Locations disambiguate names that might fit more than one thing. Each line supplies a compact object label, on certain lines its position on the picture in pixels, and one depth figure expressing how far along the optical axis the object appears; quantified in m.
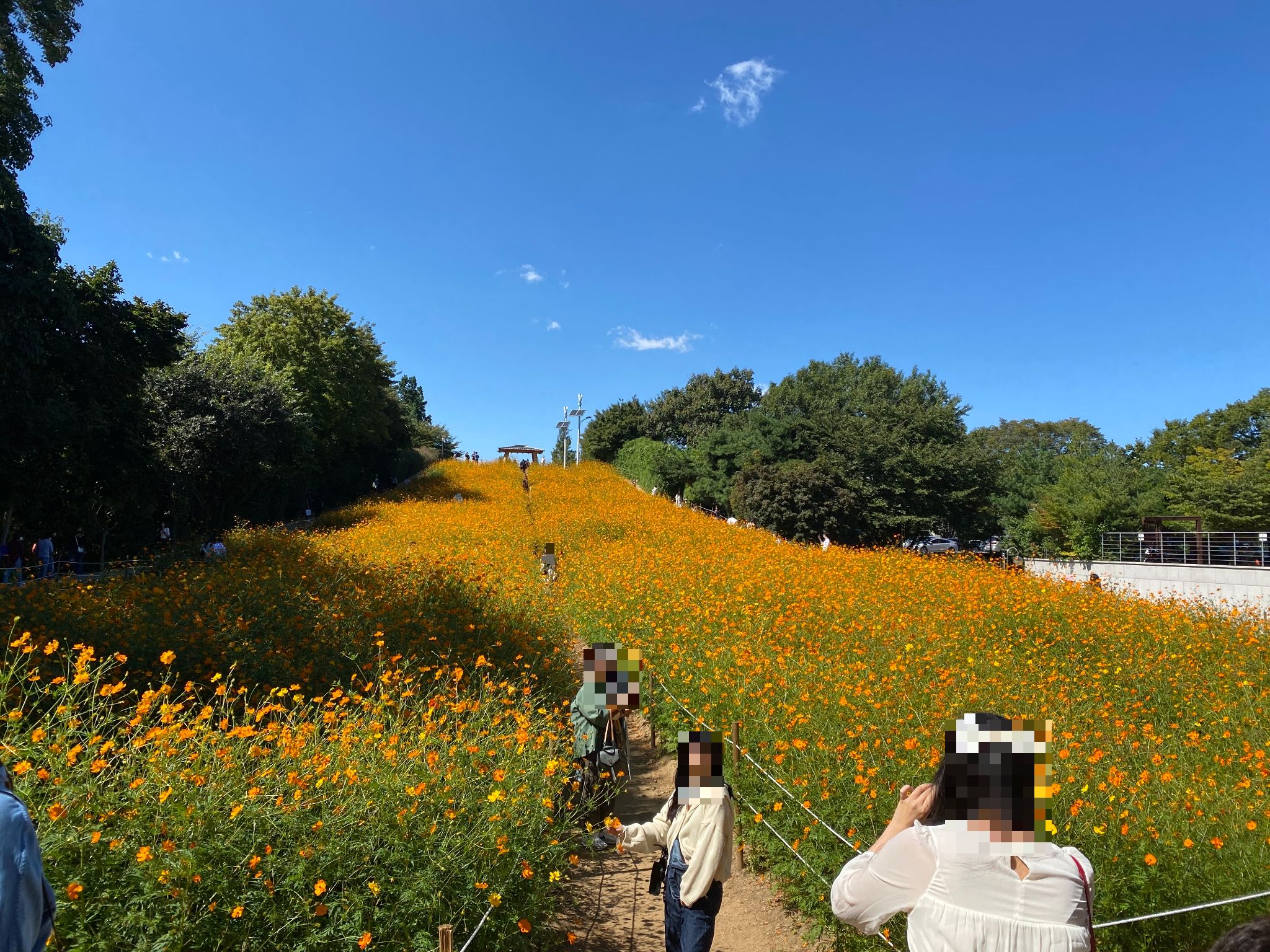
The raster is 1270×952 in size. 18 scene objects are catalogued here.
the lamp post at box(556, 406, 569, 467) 56.23
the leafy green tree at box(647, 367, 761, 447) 54.59
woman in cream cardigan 2.71
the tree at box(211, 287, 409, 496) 27.34
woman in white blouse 1.43
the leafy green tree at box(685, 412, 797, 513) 28.83
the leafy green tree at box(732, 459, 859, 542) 24.89
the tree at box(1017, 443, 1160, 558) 25.31
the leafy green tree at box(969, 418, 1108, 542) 31.09
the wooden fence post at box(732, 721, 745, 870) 4.45
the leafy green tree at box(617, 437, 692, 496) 37.50
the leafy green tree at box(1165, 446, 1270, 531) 25.31
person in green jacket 4.68
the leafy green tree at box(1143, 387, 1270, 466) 35.56
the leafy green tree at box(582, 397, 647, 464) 53.78
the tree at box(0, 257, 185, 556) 11.24
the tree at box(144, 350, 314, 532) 18.50
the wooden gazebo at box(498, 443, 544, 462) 44.00
